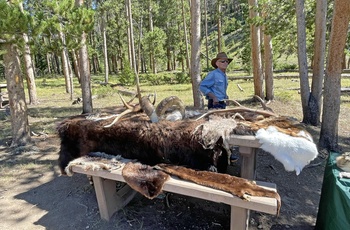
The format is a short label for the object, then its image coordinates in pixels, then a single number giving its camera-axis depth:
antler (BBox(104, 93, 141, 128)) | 3.42
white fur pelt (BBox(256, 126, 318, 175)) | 2.37
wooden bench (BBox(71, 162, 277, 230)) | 2.16
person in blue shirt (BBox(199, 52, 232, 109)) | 4.01
